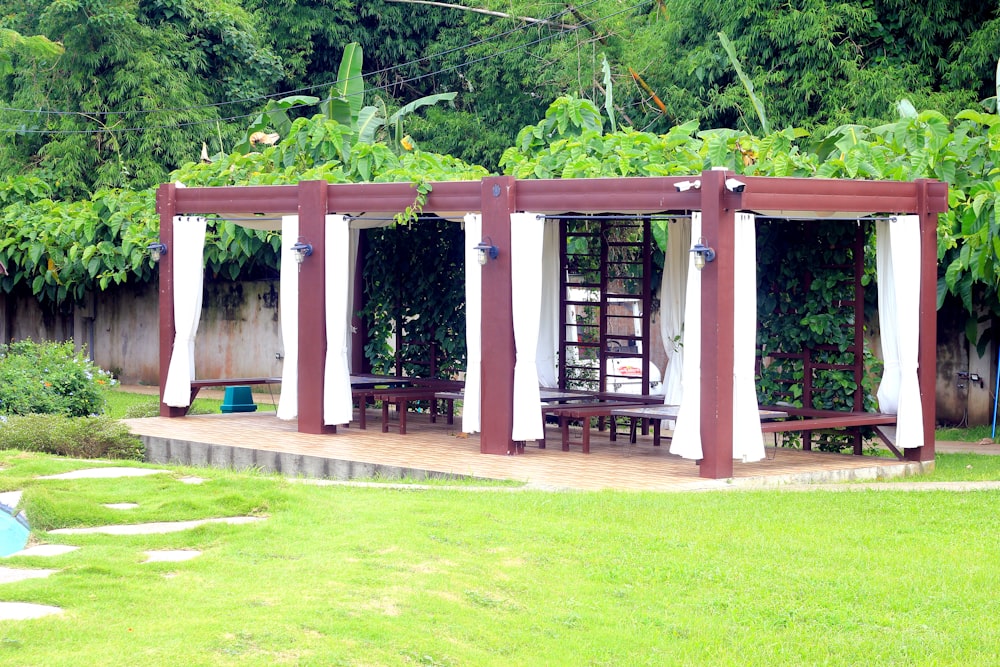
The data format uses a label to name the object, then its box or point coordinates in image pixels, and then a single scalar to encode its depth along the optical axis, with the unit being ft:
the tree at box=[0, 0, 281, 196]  87.25
